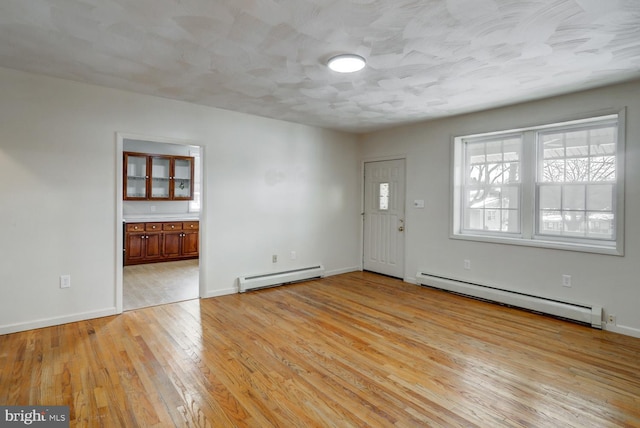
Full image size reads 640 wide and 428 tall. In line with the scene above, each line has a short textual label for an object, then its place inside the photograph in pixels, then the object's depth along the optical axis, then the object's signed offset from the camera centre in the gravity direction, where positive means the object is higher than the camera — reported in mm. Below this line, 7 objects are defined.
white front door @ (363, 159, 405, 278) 5555 -105
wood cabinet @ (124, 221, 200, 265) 6316 -671
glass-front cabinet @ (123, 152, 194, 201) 6590 +633
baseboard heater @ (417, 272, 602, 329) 3535 -1050
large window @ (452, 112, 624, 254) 3592 +334
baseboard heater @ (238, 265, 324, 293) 4707 -1027
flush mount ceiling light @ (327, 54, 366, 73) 2752 +1249
